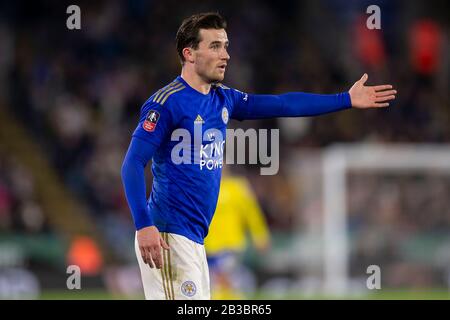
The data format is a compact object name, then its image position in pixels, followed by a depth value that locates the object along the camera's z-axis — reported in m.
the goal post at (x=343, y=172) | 16.34
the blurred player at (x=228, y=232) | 11.42
